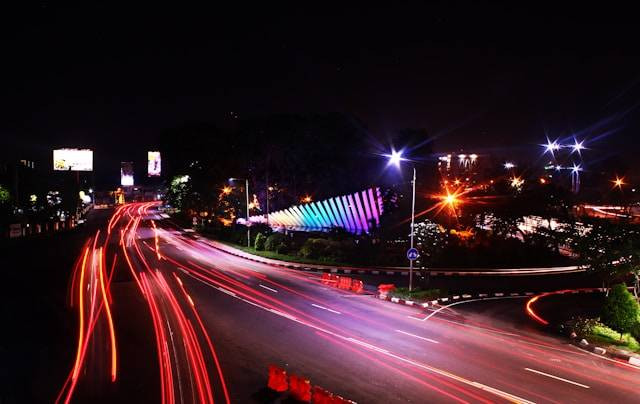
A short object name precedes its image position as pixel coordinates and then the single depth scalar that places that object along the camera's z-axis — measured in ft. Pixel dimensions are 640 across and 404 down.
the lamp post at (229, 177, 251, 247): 145.59
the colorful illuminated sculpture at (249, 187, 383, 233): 133.90
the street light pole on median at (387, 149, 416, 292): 79.81
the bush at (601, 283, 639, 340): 55.42
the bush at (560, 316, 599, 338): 57.00
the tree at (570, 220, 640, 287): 58.54
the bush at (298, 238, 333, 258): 120.44
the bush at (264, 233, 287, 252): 134.72
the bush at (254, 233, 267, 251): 139.85
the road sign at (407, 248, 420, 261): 77.82
